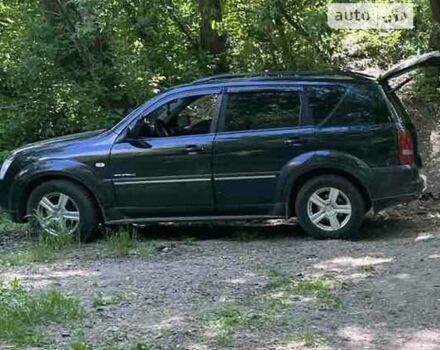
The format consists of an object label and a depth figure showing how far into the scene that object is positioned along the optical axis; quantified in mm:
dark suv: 8078
